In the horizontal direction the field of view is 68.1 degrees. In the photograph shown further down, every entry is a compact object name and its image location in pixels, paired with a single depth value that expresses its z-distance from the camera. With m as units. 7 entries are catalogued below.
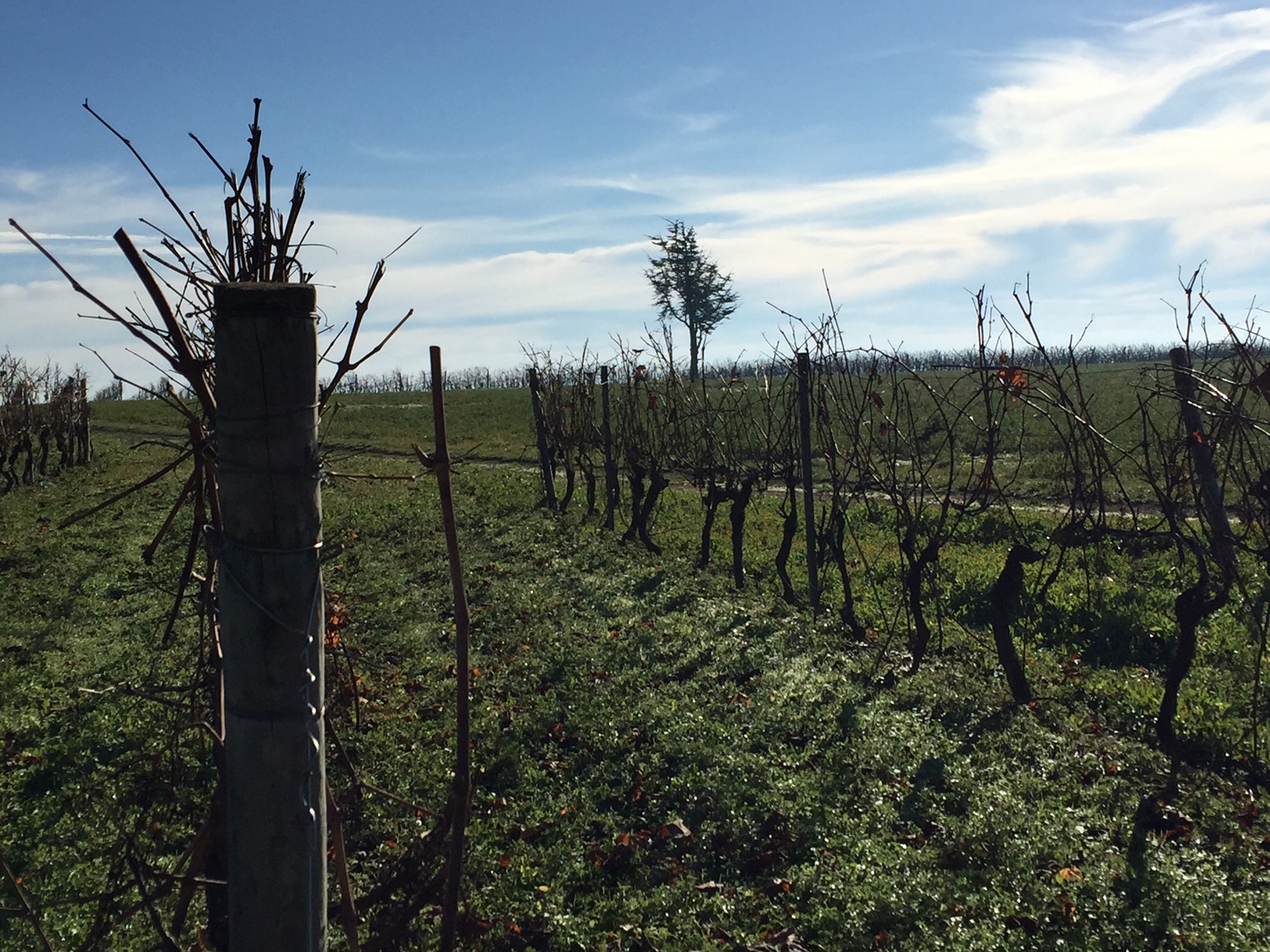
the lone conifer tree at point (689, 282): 58.97
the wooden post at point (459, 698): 1.96
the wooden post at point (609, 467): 13.66
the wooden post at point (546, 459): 15.16
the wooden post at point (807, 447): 9.08
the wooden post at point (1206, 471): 5.31
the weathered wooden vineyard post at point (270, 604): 1.72
